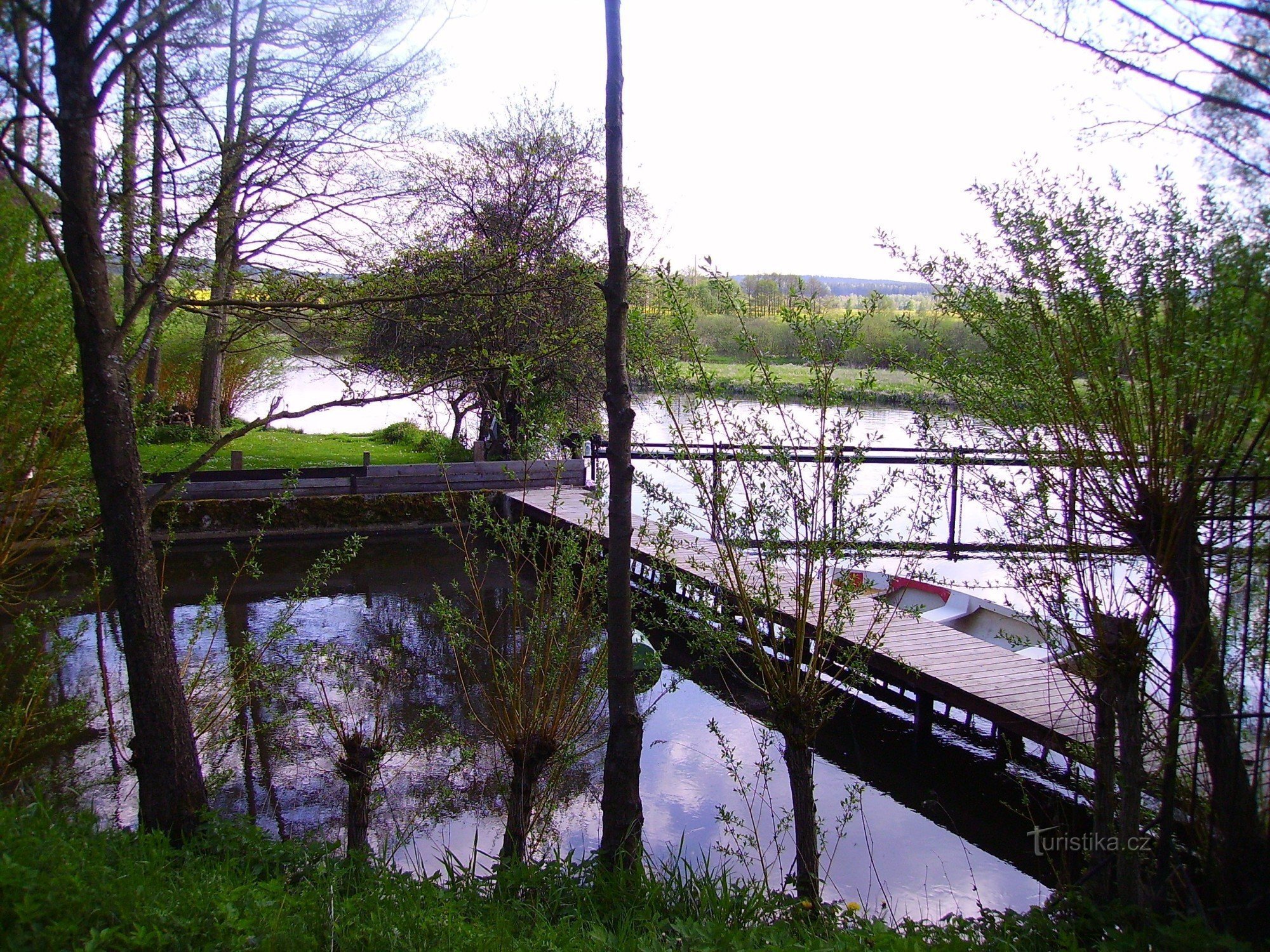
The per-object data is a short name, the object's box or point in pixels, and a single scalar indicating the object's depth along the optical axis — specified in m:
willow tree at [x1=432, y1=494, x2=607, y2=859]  4.20
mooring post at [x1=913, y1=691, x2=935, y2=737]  6.81
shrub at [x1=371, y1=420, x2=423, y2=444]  18.36
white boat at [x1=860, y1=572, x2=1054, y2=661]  8.24
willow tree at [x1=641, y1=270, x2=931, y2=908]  3.82
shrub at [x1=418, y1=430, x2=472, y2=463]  15.32
